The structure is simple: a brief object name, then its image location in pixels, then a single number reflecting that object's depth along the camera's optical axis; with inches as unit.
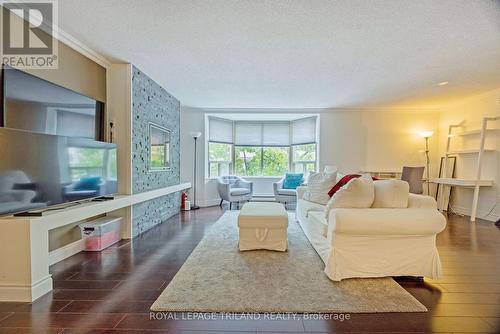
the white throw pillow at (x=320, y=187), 152.0
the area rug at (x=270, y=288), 73.4
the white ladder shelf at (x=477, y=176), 192.1
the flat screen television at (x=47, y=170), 76.1
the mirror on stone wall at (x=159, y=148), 169.2
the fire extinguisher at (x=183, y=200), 230.1
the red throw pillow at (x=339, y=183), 132.4
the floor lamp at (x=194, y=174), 233.7
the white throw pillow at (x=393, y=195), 94.0
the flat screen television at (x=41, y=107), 83.7
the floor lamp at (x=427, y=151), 240.2
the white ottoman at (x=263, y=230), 117.0
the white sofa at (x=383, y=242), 86.8
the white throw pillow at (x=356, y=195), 93.8
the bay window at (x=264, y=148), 288.4
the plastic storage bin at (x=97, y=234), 121.9
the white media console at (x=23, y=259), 77.5
